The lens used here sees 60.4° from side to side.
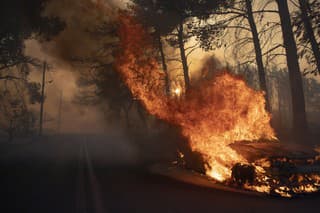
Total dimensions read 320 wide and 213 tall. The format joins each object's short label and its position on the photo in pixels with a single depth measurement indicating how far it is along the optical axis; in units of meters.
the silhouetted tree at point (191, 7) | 16.58
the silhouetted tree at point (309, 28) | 15.34
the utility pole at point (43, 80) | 37.25
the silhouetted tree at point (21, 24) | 15.64
